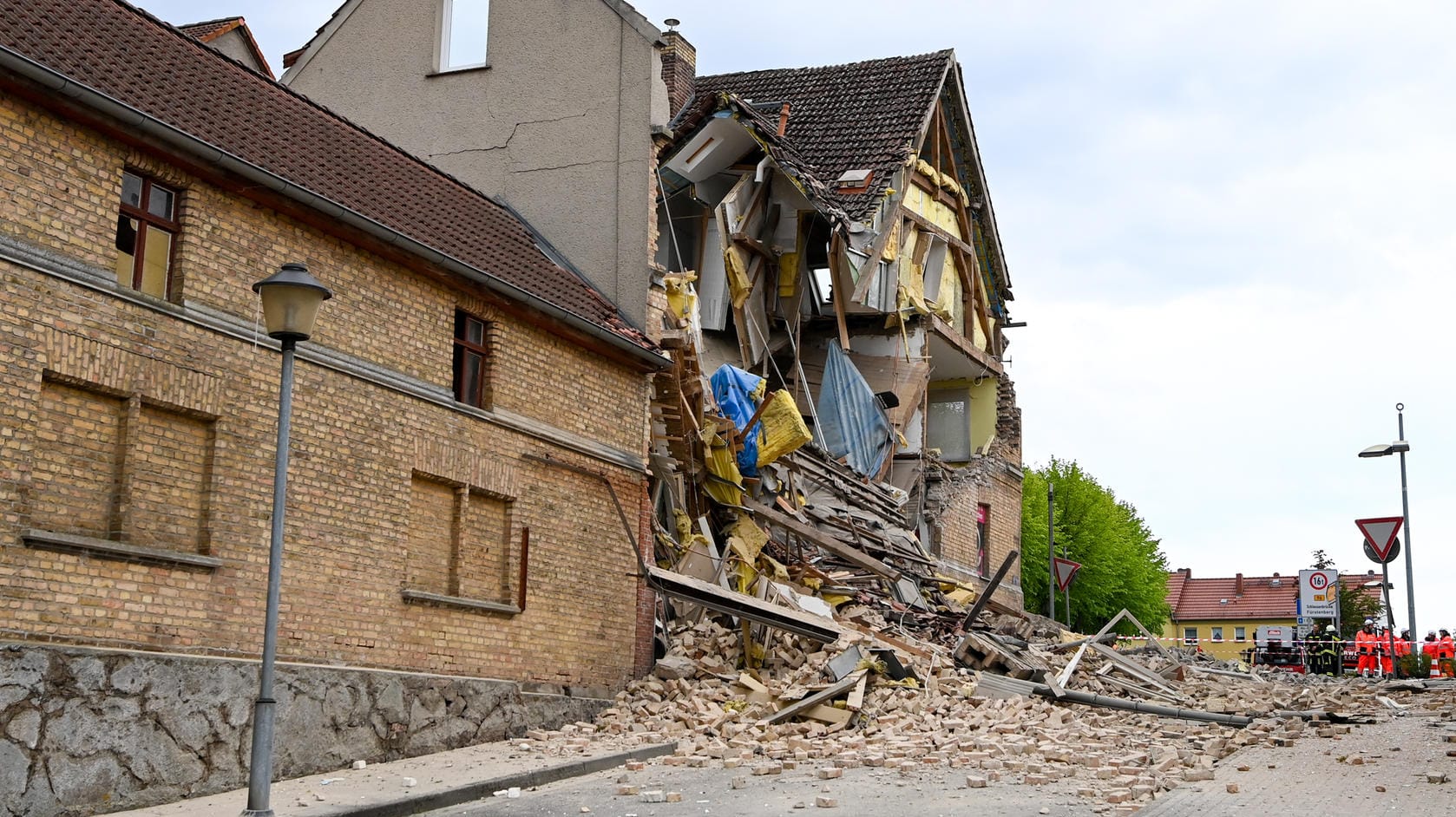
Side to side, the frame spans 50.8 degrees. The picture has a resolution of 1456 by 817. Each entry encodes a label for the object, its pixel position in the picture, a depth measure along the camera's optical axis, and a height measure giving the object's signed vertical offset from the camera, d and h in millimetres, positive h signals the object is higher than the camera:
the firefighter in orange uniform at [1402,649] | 30828 +108
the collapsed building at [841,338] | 21375 +5834
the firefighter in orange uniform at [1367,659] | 31948 -125
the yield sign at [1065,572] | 30444 +1498
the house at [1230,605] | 91312 +2745
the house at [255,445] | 11016 +1660
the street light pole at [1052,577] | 33209 +1518
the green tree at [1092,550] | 56438 +3649
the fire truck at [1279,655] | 34250 -80
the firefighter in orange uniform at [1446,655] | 29828 +0
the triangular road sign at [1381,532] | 23438 +1848
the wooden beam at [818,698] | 15875 -583
